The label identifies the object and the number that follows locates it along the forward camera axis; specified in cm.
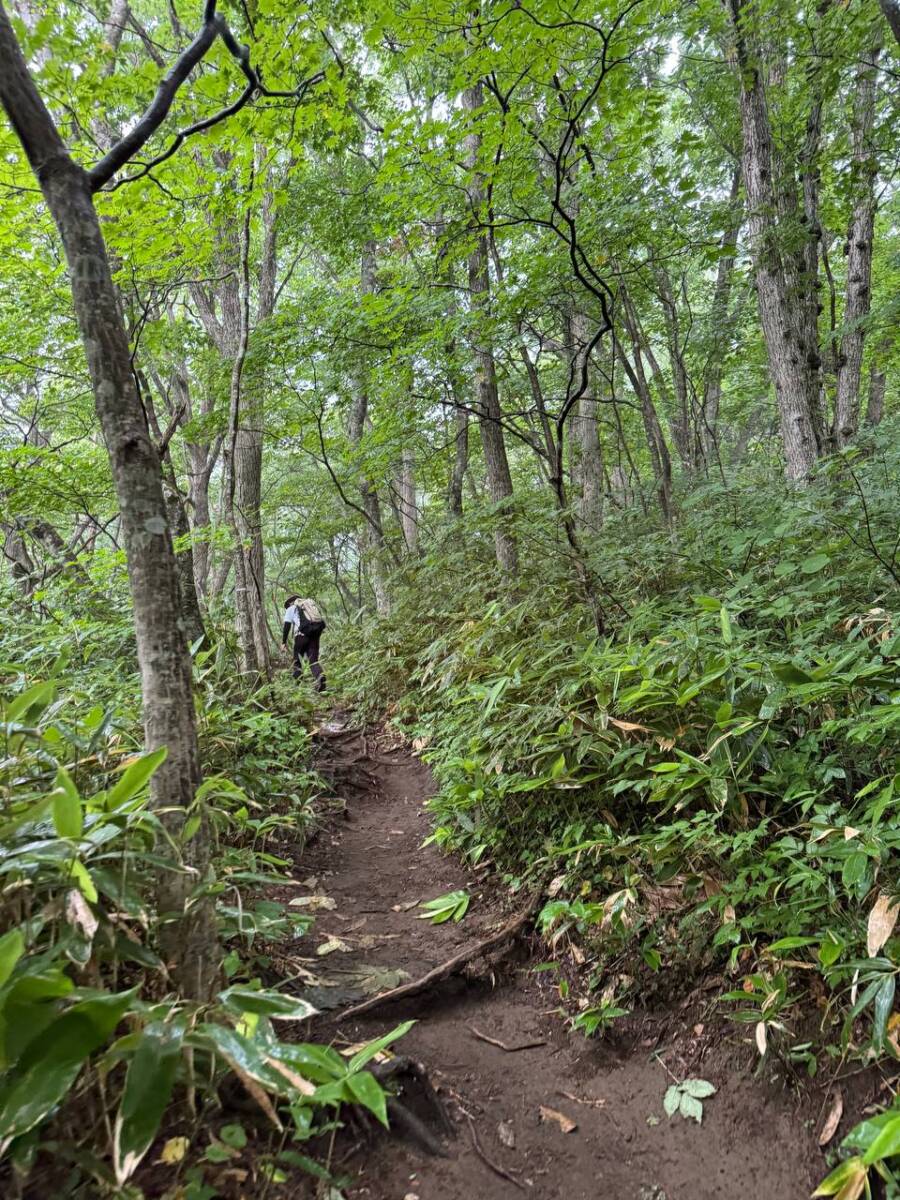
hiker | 916
